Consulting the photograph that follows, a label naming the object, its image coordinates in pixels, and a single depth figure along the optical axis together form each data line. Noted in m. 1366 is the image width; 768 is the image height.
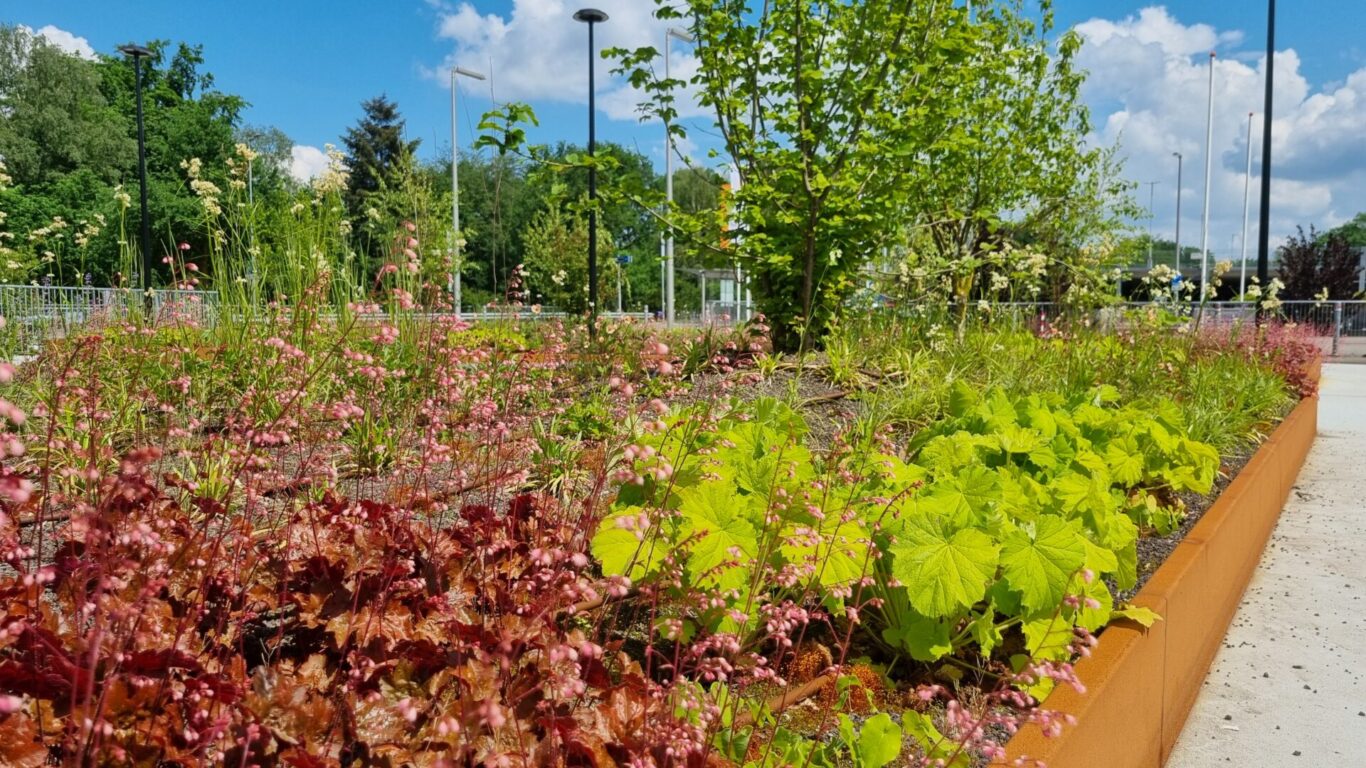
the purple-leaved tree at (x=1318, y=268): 23.27
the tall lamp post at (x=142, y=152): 16.03
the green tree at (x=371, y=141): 46.84
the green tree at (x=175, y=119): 35.44
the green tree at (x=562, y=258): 17.84
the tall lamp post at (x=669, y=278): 21.22
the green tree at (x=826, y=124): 6.09
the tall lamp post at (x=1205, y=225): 34.02
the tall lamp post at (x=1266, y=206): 14.73
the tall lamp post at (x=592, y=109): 12.29
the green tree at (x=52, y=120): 33.94
